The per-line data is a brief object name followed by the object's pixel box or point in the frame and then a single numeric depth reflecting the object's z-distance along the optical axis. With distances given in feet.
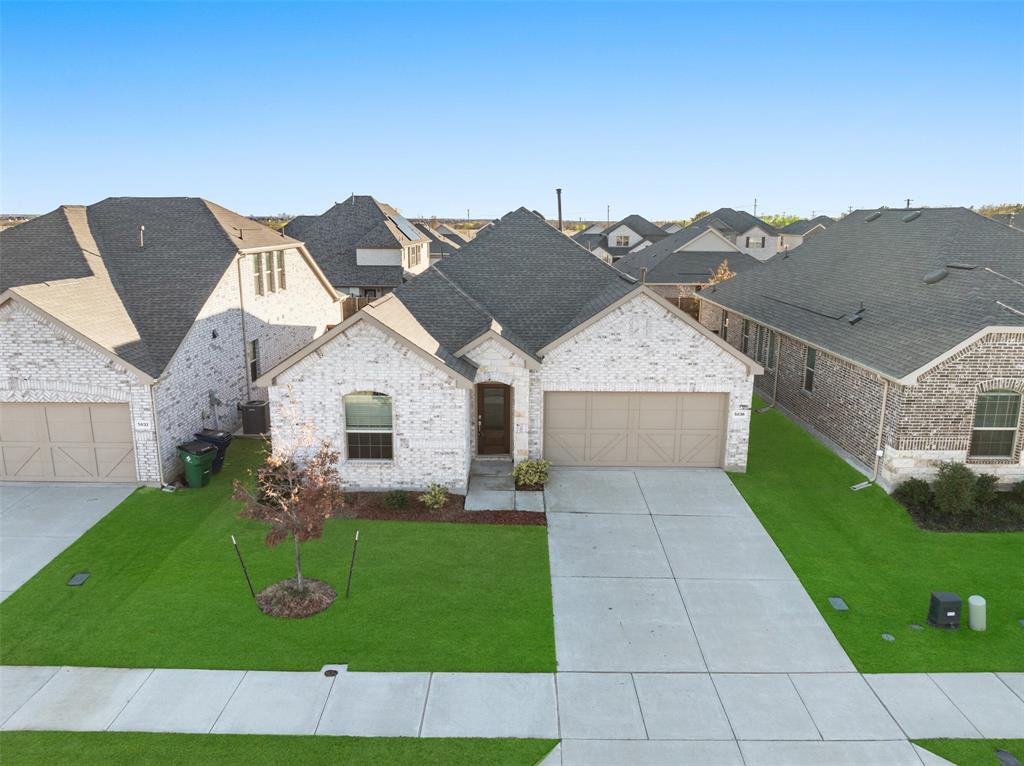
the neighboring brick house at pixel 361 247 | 139.85
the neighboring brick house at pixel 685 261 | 154.91
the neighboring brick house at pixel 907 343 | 54.29
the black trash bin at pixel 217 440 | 59.57
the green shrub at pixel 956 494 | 52.46
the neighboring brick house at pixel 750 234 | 228.35
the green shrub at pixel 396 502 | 53.06
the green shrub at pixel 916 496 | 53.98
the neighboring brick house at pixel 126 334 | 54.03
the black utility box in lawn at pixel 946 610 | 38.52
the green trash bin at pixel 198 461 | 56.29
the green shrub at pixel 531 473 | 57.41
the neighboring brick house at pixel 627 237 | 255.70
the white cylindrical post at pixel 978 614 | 38.68
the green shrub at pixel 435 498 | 53.11
